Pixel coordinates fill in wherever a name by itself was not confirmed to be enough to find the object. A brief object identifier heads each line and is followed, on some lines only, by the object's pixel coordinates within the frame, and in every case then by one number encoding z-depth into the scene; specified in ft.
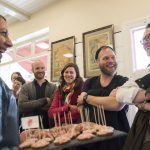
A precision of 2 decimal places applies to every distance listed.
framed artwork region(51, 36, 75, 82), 7.58
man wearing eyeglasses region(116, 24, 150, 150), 2.43
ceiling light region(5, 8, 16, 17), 8.81
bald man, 4.94
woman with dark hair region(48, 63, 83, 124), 4.07
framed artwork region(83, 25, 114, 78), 6.62
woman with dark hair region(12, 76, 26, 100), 6.43
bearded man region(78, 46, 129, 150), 3.23
